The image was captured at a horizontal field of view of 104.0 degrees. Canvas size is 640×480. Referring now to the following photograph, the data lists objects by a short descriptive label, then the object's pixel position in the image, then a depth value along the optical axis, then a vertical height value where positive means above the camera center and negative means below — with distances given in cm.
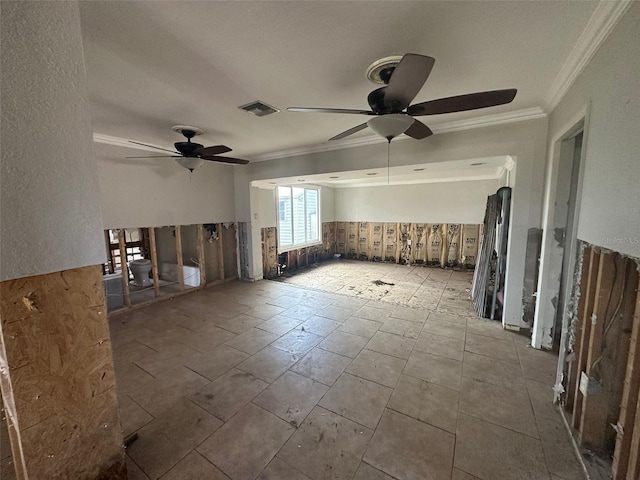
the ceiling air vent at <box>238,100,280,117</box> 249 +110
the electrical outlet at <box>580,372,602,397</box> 156 -109
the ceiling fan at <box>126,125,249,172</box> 308 +81
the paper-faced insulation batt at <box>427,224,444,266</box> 697 -87
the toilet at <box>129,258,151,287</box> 519 -113
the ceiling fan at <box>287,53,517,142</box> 148 +76
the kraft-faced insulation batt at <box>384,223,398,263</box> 757 -82
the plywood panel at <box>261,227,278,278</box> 586 -90
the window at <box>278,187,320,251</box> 658 -5
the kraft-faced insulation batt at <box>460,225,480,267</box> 654 -81
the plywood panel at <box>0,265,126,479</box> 109 -75
